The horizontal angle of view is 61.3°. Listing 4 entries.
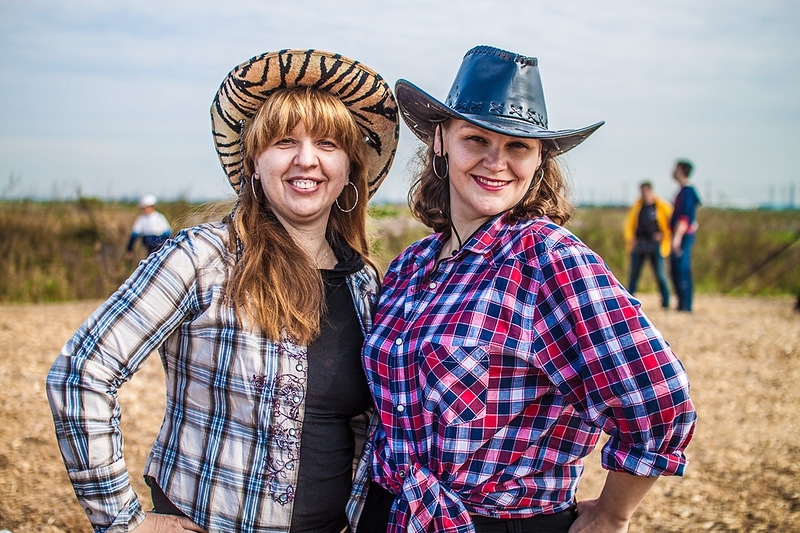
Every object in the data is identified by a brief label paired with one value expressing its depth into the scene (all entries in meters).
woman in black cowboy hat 1.76
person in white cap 13.82
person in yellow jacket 11.22
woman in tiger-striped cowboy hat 1.98
